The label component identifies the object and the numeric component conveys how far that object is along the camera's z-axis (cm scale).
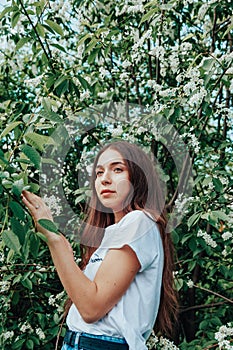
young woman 148
